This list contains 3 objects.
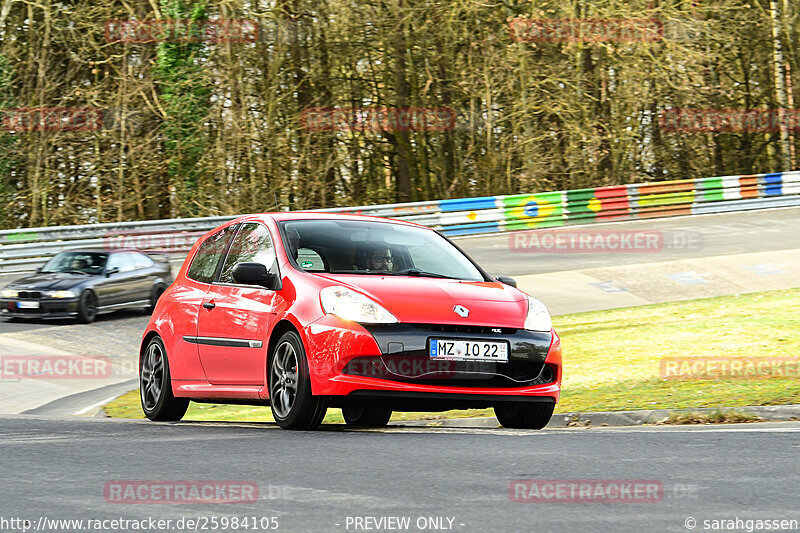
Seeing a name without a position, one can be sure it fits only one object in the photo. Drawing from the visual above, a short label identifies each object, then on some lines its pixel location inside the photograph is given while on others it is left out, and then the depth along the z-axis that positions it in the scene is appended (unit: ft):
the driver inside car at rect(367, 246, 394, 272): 58.90
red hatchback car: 52.29
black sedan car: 139.33
